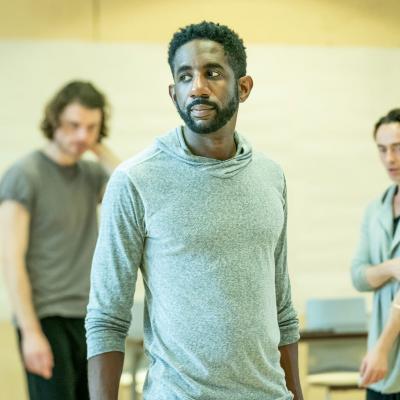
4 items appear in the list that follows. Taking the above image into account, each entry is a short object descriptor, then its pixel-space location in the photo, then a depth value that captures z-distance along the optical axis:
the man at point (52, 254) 5.87
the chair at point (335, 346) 8.75
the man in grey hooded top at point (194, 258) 3.14
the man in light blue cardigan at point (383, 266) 5.67
